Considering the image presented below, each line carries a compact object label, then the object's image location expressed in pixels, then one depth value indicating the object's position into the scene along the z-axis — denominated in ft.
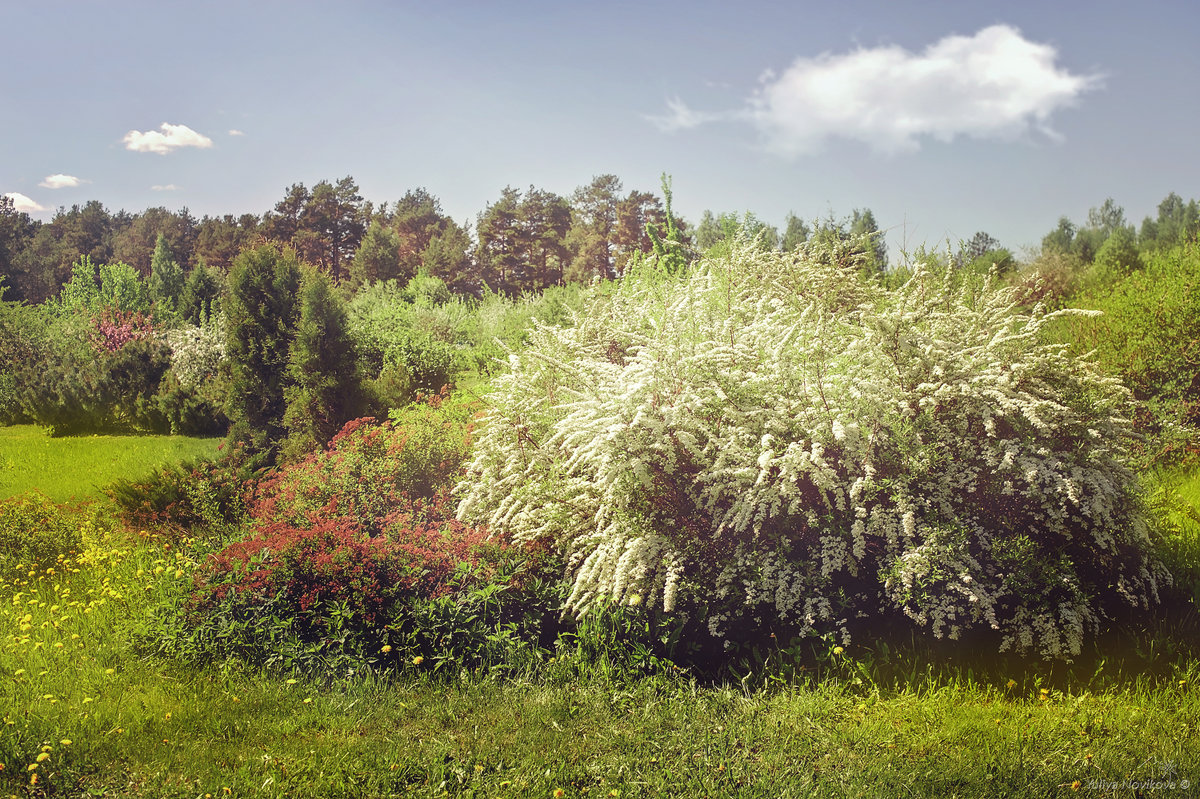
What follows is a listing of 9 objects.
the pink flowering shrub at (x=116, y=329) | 53.21
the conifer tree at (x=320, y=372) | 31.94
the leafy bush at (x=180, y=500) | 23.94
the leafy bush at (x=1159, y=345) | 27.35
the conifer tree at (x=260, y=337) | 34.06
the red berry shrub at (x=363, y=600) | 14.47
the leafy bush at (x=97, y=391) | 42.42
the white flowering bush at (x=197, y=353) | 47.44
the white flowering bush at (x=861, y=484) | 13.65
